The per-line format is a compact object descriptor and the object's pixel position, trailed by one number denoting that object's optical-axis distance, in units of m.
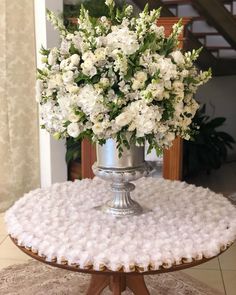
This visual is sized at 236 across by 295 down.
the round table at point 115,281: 1.37
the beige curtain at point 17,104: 3.10
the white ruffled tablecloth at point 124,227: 1.34
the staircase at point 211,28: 4.47
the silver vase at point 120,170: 1.56
